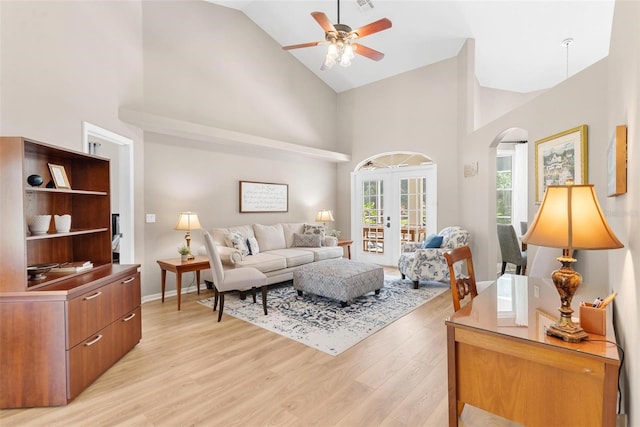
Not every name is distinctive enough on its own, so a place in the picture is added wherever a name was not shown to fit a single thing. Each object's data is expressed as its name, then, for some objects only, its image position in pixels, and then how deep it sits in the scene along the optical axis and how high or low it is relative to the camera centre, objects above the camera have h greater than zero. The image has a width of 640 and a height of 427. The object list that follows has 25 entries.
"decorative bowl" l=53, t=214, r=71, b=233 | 2.36 -0.09
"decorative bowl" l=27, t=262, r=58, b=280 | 2.21 -0.43
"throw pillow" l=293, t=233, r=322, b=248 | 5.72 -0.55
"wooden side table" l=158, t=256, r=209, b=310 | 3.88 -0.69
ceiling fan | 3.03 +1.79
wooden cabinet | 1.96 -0.65
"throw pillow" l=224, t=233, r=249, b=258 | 4.60 -0.46
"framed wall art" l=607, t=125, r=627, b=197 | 1.40 +0.23
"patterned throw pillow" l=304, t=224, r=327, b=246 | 5.96 -0.36
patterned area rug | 3.06 -1.20
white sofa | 4.44 -0.62
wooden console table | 1.19 -0.66
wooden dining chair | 1.95 -0.46
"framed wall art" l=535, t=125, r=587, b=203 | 2.72 +0.50
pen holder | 1.29 -0.46
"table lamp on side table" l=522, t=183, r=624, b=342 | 1.17 -0.08
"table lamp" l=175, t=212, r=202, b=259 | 4.29 -0.16
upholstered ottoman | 3.83 -0.87
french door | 6.16 +0.02
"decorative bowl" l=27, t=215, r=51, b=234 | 2.17 -0.09
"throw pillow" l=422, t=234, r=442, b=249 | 4.90 -0.48
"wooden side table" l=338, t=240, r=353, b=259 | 6.34 -0.66
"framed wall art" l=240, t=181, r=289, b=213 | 5.56 +0.27
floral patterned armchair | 4.69 -0.76
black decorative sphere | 2.14 +0.21
